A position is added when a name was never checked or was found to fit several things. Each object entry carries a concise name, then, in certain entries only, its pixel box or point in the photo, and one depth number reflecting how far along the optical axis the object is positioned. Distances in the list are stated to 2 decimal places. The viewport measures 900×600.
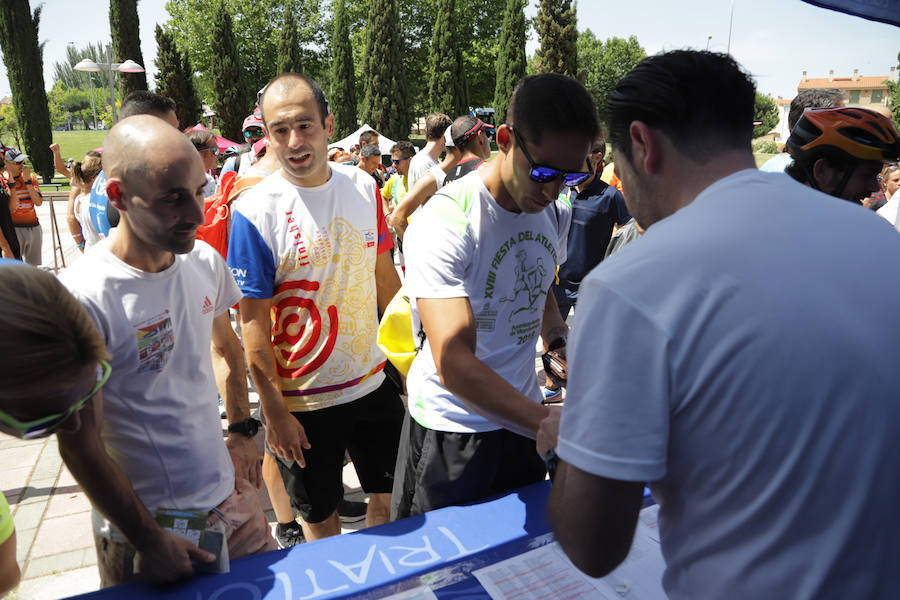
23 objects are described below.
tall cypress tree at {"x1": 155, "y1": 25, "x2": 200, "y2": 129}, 29.97
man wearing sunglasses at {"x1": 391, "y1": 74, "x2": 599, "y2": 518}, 1.61
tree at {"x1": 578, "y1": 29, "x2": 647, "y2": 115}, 75.88
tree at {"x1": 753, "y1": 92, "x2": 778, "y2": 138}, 67.03
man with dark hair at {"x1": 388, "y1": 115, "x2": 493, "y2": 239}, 4.84
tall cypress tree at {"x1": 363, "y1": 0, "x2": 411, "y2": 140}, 30.80
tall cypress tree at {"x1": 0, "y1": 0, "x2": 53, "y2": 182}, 24.14
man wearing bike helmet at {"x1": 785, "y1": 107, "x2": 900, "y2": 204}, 2.20
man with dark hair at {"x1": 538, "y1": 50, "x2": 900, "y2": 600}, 0.73
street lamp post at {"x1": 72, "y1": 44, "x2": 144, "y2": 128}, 12.10
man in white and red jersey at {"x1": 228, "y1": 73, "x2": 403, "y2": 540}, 2.28
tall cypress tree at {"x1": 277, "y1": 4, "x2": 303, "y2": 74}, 31.91
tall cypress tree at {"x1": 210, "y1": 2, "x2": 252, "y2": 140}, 31.42
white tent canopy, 21.61
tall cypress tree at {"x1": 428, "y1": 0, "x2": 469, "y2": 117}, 32.41
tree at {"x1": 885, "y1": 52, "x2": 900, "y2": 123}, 28.96
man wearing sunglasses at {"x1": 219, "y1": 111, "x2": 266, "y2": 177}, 5.96
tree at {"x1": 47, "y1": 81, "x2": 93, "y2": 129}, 99.95
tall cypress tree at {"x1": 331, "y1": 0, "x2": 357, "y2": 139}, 32.03
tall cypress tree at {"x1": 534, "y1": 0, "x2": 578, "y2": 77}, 33.97
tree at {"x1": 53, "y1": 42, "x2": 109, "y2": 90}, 106.08
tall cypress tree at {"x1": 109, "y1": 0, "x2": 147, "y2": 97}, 27.16
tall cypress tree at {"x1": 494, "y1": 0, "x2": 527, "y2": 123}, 31.66
